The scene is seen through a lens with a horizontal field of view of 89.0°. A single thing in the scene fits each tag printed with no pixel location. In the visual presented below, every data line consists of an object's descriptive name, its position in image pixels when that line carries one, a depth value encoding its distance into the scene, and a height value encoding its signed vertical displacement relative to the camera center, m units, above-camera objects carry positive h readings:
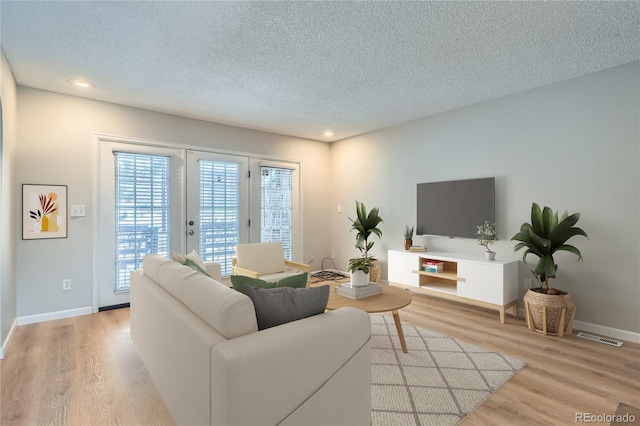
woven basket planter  3.07 -0.95
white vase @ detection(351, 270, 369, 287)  2.89 -0.58
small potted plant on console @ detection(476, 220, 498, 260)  3.67 -0.26
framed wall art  3.45 +0.03
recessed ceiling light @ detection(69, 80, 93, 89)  3.33 +1.36
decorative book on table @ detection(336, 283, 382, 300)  2.81 -0.68
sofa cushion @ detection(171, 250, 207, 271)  2.64 -0.38
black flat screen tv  3.95 +0.09
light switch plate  3.73 +0.05
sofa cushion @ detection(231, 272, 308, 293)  1.74 -0.38
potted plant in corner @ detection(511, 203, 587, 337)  3.06 -0.50
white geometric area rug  1.92 -1.17
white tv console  3.47 -0.76
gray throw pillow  1.52 -0.43
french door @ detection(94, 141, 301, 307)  3.96 +0.10
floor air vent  2.92 -1.16
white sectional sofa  1.20 -0.63
